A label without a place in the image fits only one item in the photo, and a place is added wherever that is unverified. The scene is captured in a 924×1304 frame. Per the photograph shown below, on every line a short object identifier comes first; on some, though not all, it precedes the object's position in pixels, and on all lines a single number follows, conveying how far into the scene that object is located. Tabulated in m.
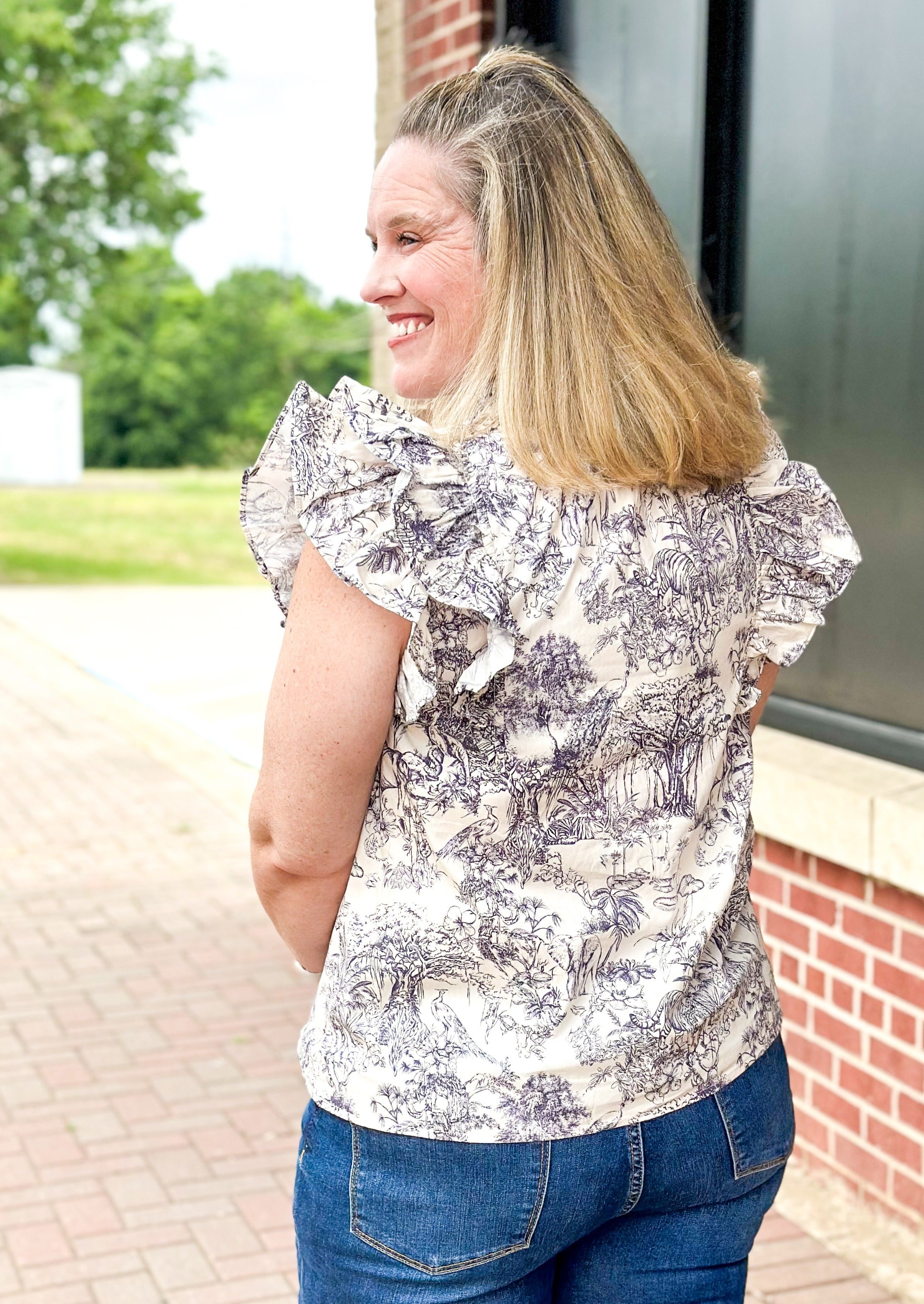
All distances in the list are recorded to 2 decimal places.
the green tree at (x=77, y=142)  18.59
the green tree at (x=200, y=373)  64.56
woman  1.30
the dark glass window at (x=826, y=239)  3.44
